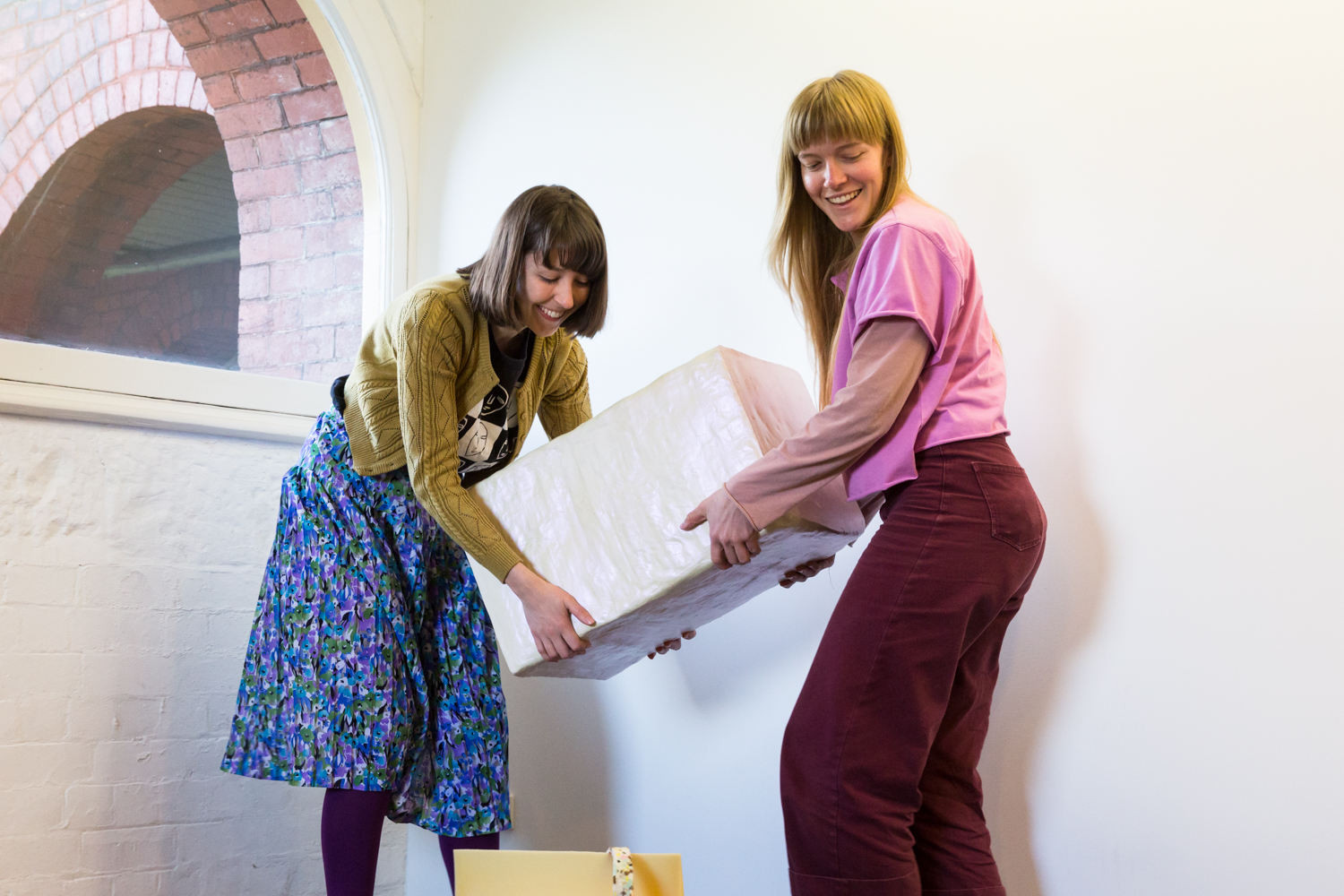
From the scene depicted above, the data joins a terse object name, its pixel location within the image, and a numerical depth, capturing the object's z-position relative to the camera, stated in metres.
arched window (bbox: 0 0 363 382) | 1.87
